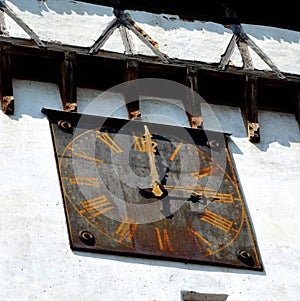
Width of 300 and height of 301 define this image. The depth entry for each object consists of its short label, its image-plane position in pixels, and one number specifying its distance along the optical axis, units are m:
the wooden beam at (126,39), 13.72
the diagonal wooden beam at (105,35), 13.54
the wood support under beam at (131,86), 13.35
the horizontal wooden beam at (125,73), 13.19
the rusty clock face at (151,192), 11.84
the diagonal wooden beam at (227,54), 13.94
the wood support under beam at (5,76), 12.84
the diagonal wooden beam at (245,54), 14.03
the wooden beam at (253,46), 14.12
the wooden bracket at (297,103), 13.95
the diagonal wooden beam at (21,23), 13.40
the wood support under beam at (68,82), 13.07
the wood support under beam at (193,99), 13.43
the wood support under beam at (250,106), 13.49
